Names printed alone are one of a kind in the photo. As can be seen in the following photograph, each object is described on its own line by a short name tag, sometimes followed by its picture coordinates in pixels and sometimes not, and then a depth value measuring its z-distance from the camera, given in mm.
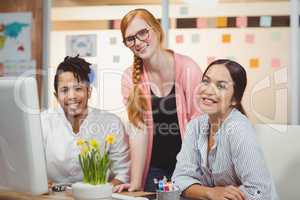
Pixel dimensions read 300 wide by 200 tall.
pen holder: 1639
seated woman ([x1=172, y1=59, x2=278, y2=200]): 2014
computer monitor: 1468
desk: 1649
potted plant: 1552
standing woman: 2748
